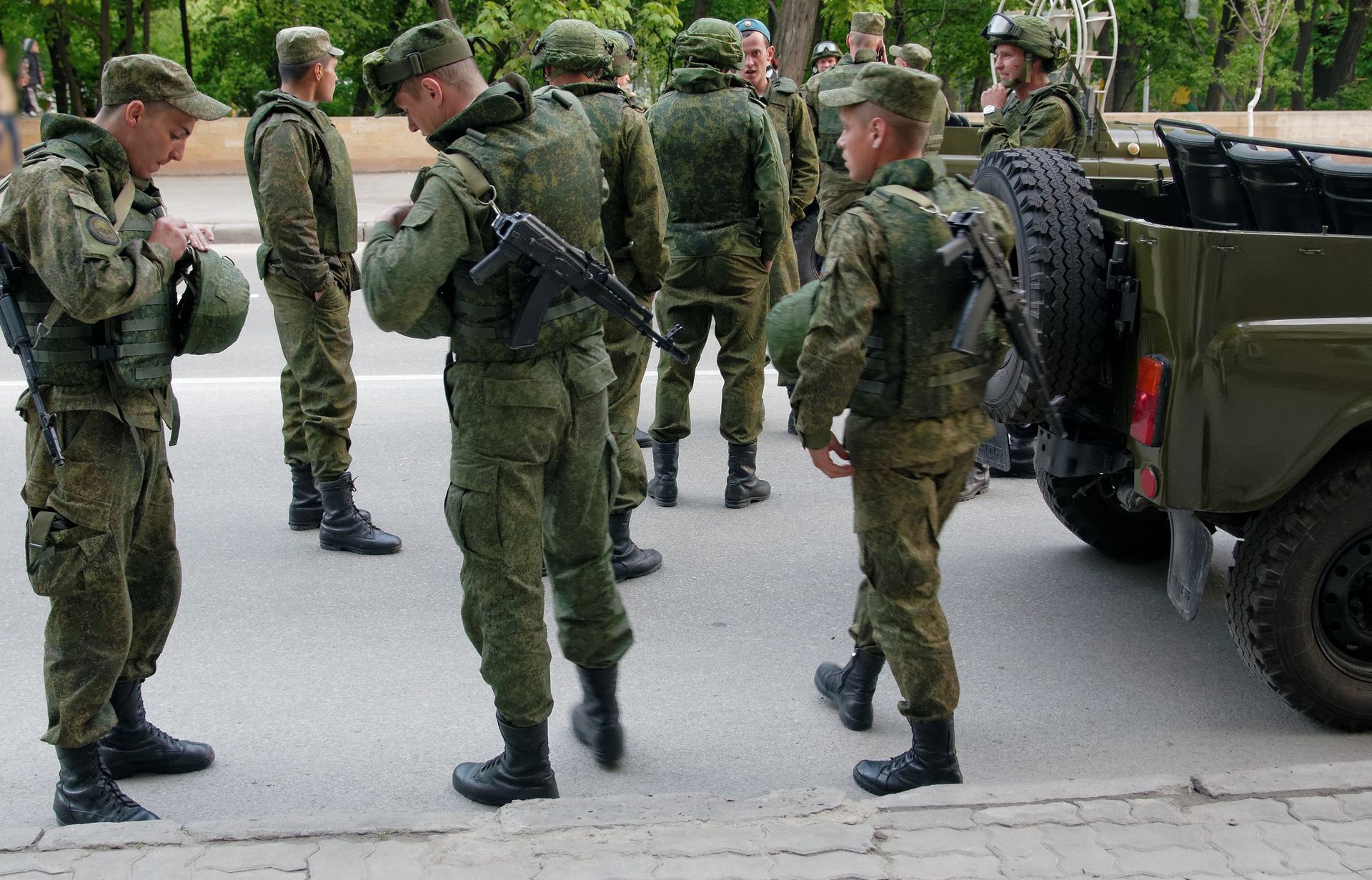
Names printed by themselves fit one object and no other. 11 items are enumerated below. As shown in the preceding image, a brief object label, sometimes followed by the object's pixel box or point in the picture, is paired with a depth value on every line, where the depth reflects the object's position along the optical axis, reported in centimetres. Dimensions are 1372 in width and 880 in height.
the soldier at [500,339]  327
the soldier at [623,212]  512
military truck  356
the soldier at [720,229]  590
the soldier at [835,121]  792
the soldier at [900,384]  334
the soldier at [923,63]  780
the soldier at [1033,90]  655
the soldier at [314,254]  524
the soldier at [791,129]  755
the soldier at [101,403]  335
